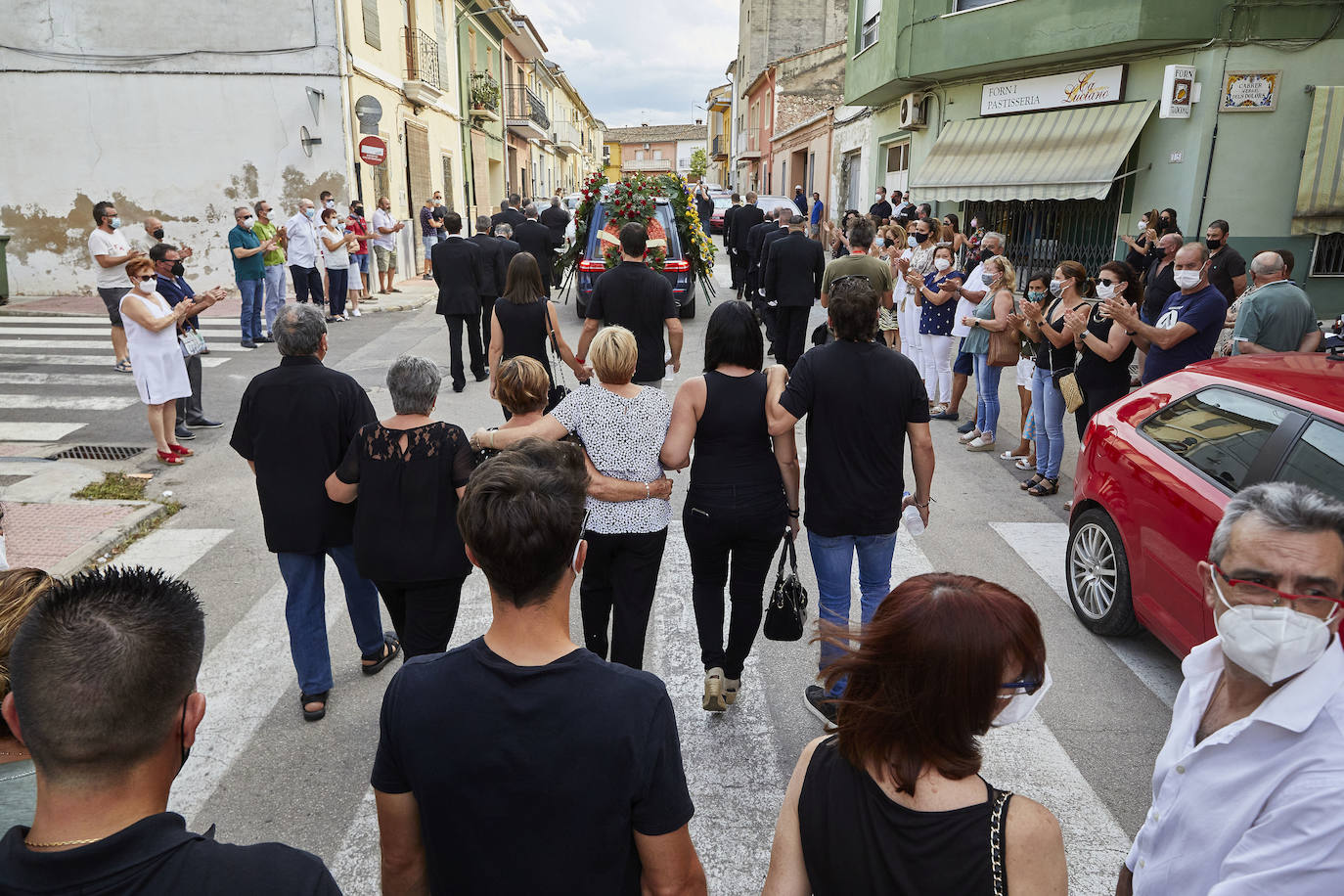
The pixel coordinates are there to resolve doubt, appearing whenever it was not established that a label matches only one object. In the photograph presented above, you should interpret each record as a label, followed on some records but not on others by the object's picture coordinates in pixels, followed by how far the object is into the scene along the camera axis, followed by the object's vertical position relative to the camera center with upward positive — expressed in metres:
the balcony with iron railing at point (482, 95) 28.53 +3.56
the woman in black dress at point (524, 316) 7.13 -0.79
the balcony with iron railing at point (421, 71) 21.02 +3.25
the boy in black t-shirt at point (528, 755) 1.69 -0.98
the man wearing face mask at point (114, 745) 1.27 -0.80
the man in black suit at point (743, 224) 16.28 -0.18
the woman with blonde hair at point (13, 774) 1.76 -1.06
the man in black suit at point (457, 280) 9.94 -0.72
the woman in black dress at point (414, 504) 3.47 -1.07
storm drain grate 7.94 -2.05
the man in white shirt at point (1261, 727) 1.74 -1.03
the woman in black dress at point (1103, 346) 6.41 -0.88
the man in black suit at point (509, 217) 15.21 -0.08
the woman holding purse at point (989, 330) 7.74 -0.97
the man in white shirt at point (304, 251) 13.84 -0.60
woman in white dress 7.12 -1.00
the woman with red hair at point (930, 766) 1.52 -0.92
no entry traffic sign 16.02 +1.03
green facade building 12.32 +1.42
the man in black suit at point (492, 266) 10.23 -0.58
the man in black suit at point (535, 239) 13.55 -0.38
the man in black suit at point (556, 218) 18.61 -0.11
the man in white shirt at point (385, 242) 17.50 -0.57
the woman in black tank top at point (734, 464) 3.73 -1.00
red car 3.65 -1.11
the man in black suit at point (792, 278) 10.08 -0.68
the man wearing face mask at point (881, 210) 18.45 +0.08
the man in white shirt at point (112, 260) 10.04 -0.53
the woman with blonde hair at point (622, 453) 3.64 -0.92
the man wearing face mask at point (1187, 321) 6.30 -0.70
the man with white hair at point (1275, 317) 6.61 -0.70
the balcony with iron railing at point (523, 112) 37.56 +4.12
